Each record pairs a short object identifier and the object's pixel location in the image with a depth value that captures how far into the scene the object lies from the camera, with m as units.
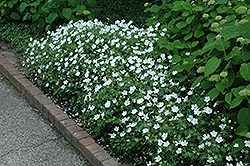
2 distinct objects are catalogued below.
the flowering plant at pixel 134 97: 2.89
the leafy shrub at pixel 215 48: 2.88
